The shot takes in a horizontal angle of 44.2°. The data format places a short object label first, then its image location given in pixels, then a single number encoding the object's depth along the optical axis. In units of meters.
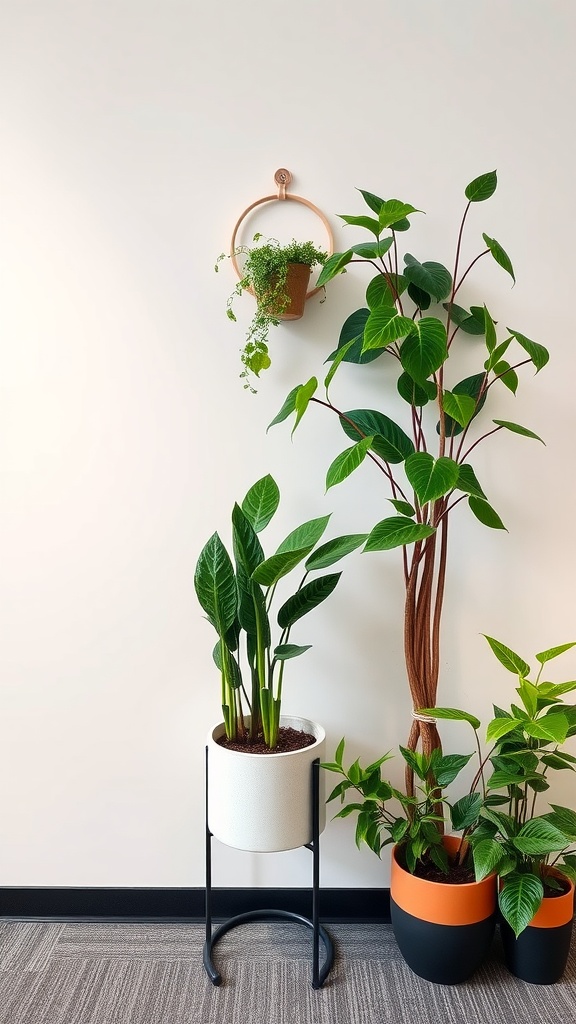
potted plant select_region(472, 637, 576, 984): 1.49
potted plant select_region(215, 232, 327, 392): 1.66
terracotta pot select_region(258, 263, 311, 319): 1.68
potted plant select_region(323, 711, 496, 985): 1.58
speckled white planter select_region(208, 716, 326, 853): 1.56
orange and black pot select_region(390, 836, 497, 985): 1.58
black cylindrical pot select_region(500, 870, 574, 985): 1.58
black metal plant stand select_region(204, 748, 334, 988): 1.62
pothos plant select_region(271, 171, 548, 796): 1.40
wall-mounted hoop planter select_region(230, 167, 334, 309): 1.77
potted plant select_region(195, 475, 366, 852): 1.56
